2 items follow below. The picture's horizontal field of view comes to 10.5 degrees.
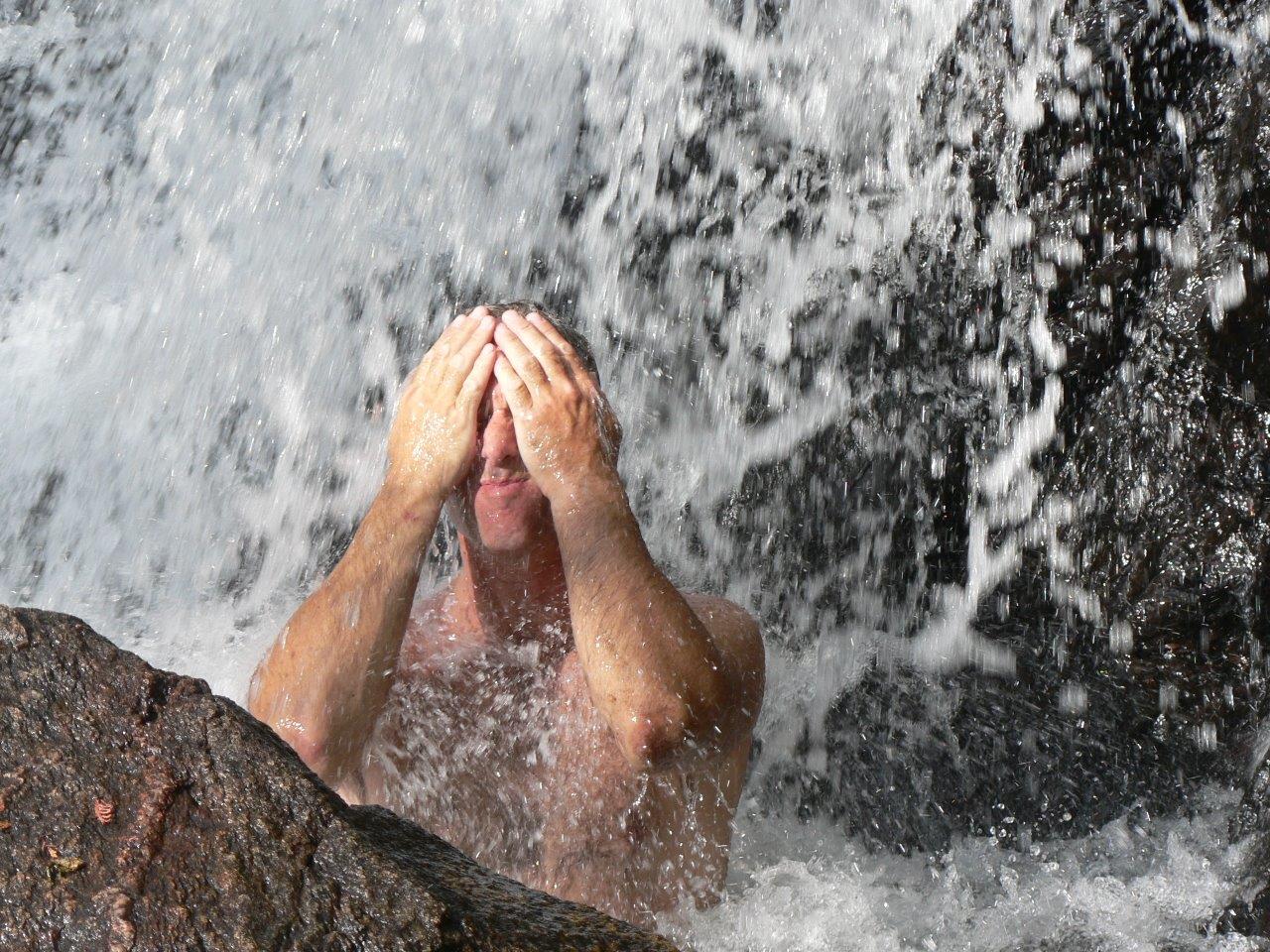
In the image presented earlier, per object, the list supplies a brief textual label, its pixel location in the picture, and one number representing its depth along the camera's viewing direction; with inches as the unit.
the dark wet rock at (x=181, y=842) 170.5
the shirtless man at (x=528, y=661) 227.3
